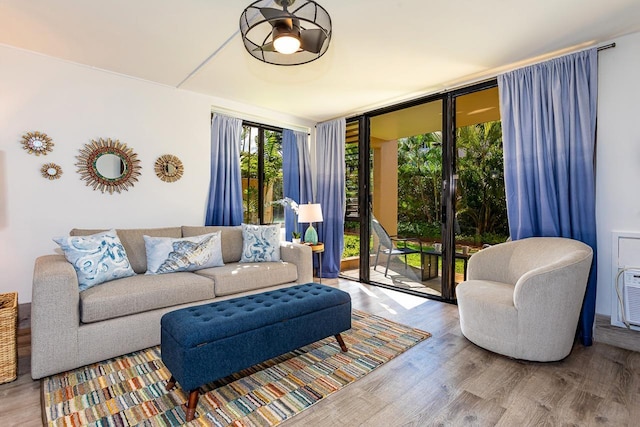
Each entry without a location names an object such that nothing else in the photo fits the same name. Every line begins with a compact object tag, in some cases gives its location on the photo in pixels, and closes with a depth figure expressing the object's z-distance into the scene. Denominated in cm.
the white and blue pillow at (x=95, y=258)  243
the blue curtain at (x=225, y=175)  409
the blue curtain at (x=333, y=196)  488
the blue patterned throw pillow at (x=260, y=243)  357
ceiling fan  168
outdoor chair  441
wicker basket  200
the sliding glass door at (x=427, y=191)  358
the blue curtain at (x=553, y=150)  267
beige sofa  206
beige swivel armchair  222
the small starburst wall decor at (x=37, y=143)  287
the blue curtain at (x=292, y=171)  499
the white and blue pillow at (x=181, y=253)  295
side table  427
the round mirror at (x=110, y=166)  326
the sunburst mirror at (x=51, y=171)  295
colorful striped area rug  170
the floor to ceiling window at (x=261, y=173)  466
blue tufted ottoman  172
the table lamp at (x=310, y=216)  430
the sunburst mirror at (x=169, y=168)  367
